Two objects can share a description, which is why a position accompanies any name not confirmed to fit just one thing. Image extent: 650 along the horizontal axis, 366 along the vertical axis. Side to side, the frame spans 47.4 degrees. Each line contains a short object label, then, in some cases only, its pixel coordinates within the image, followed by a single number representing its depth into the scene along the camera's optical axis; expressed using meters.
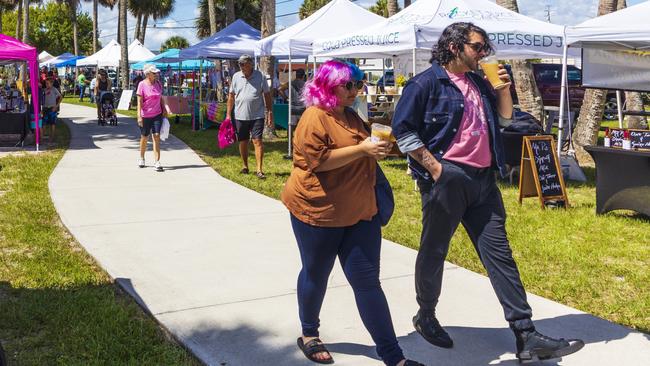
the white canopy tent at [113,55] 34.06
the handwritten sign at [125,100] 27.05
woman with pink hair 3.54
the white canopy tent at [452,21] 9.90
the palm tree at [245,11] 56.03
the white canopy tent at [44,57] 55.31
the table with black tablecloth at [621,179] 7.33
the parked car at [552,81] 25.58
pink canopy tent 13.44
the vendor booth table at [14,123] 15.30
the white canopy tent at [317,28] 13.45
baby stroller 21.20
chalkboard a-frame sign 8.33
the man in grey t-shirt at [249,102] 10.48
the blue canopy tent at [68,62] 46.29
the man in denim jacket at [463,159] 3.84
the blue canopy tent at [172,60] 22.26
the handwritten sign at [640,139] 7.45
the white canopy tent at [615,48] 7.81
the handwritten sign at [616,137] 7.60
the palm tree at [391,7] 20.91
